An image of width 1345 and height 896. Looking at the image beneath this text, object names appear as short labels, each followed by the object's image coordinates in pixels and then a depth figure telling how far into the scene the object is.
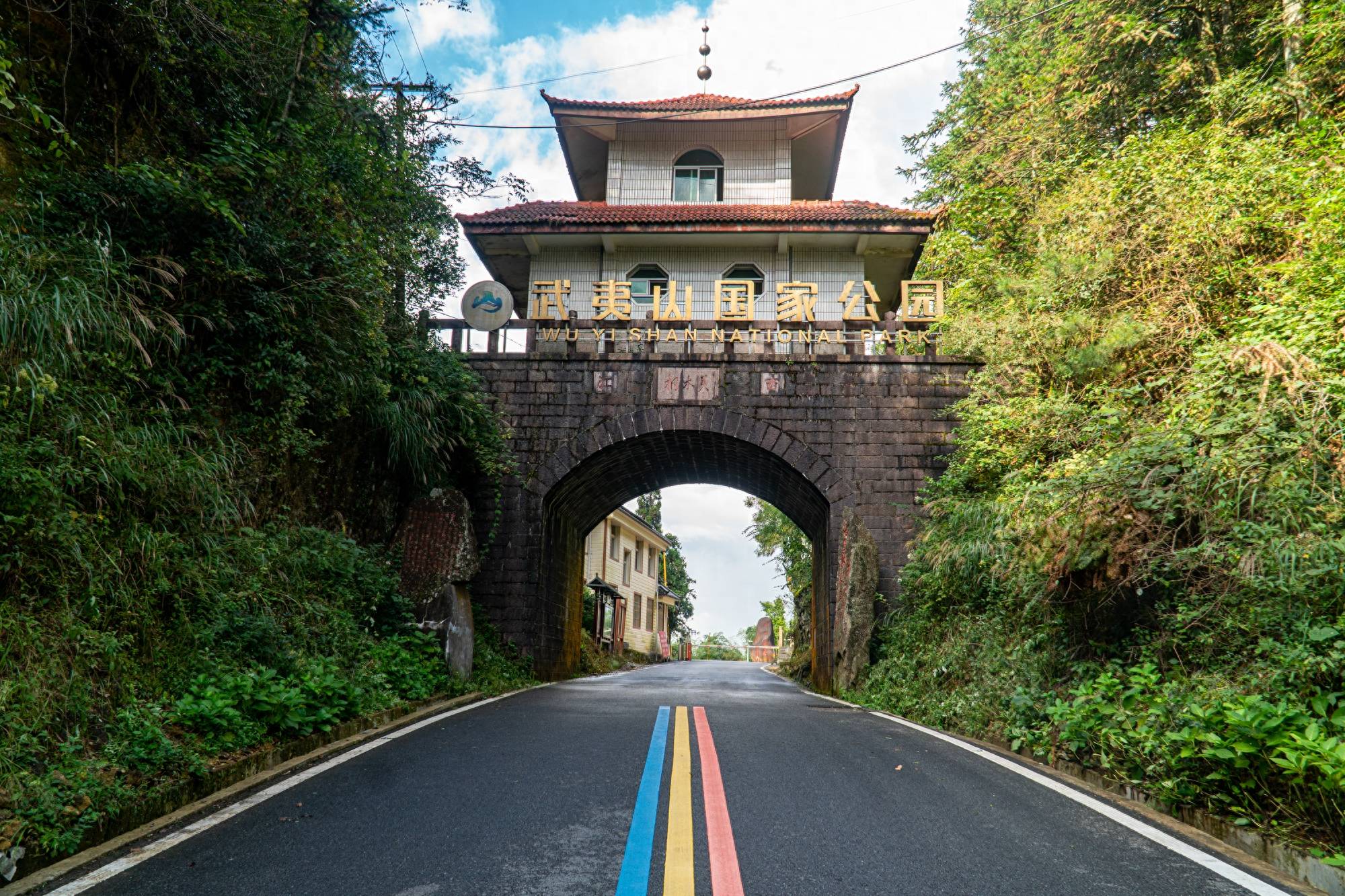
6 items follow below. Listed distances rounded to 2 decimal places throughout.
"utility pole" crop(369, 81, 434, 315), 10.55
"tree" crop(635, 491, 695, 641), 48.00
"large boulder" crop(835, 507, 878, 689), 11.99
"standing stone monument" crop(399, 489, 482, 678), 10.44
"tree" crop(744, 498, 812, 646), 21.84
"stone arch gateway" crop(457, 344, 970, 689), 13.14
